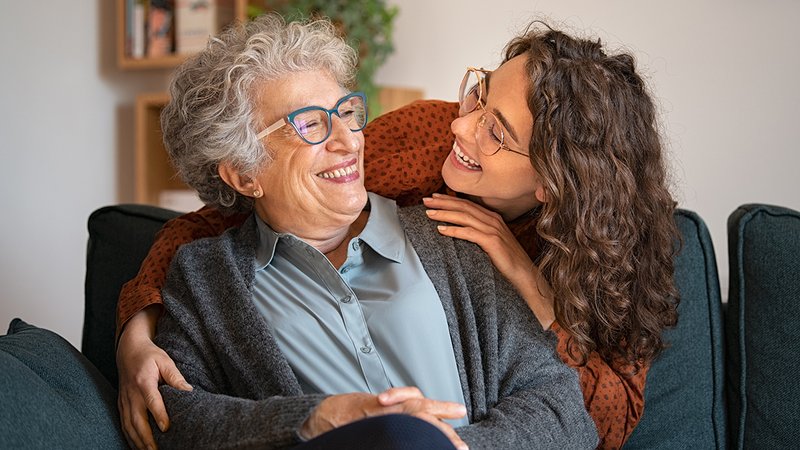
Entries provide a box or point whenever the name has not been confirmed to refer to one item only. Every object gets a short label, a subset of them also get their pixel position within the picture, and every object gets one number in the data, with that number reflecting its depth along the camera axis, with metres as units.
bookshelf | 3.65
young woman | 1.61
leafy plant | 3.36
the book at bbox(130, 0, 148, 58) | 3.87
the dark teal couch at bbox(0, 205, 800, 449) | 1.78
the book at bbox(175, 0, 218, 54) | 3.69
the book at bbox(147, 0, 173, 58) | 3.85
